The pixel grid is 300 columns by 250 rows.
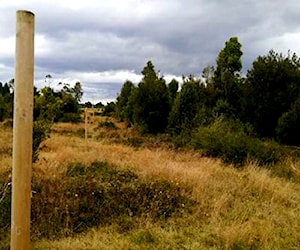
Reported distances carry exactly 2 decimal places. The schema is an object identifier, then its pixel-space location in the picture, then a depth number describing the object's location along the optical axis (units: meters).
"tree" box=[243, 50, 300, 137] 15.38
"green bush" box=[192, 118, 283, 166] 10.65
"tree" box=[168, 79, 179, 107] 25.73
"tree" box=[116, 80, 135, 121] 30.22
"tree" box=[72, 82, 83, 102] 39.47
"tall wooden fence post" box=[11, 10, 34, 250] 1.86
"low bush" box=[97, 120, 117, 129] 26.16
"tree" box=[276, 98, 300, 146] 13.34
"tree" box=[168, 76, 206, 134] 17.45
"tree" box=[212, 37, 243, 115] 20.42
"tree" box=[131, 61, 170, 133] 21.40
